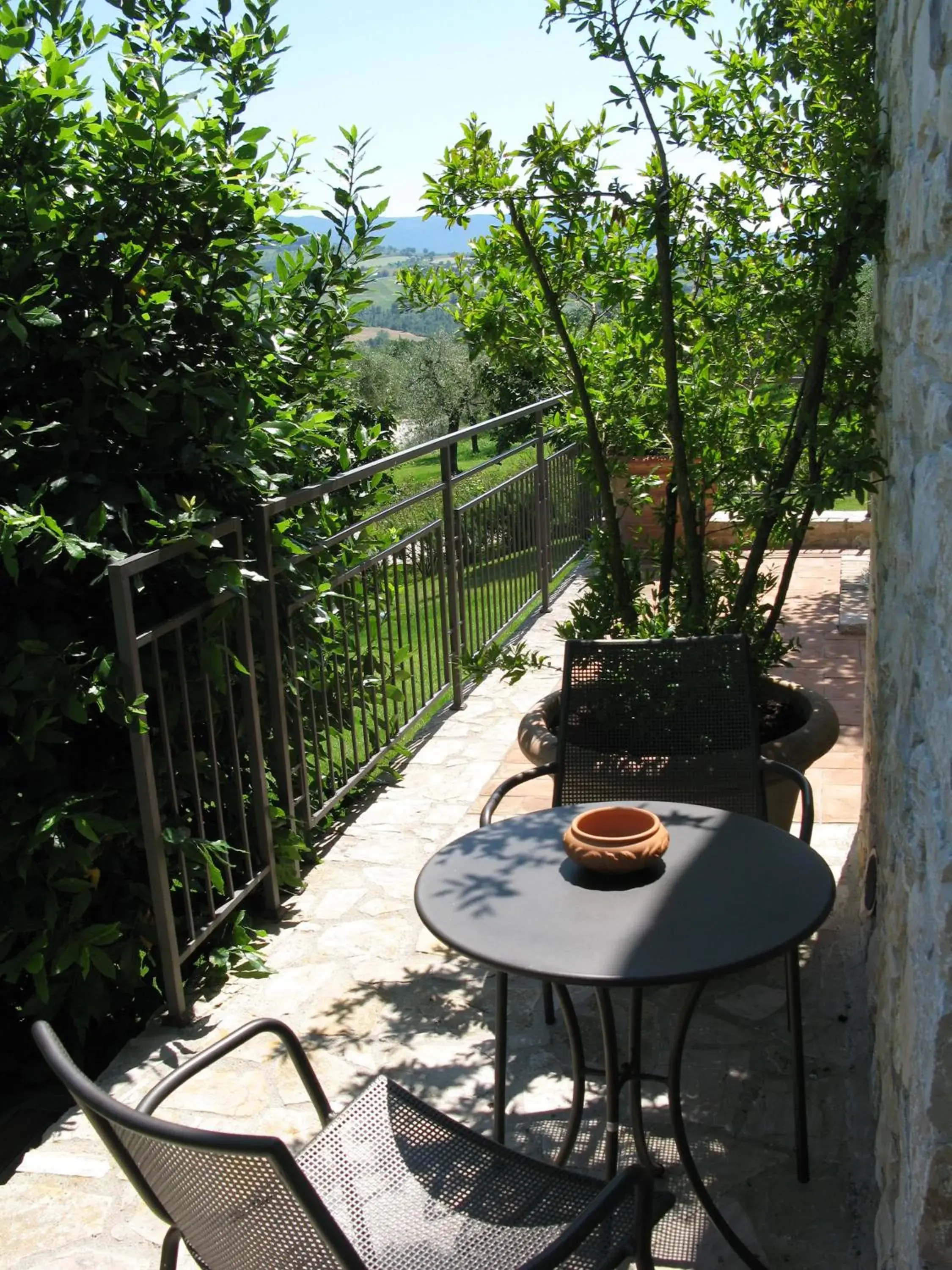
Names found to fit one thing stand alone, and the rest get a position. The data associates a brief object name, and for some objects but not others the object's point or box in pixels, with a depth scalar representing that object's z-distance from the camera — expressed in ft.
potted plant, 10.52
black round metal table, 6.57
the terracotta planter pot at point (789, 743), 11.01
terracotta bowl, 7.38
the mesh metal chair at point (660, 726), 10.05
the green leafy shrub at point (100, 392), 9.49
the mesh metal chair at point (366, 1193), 4.44
